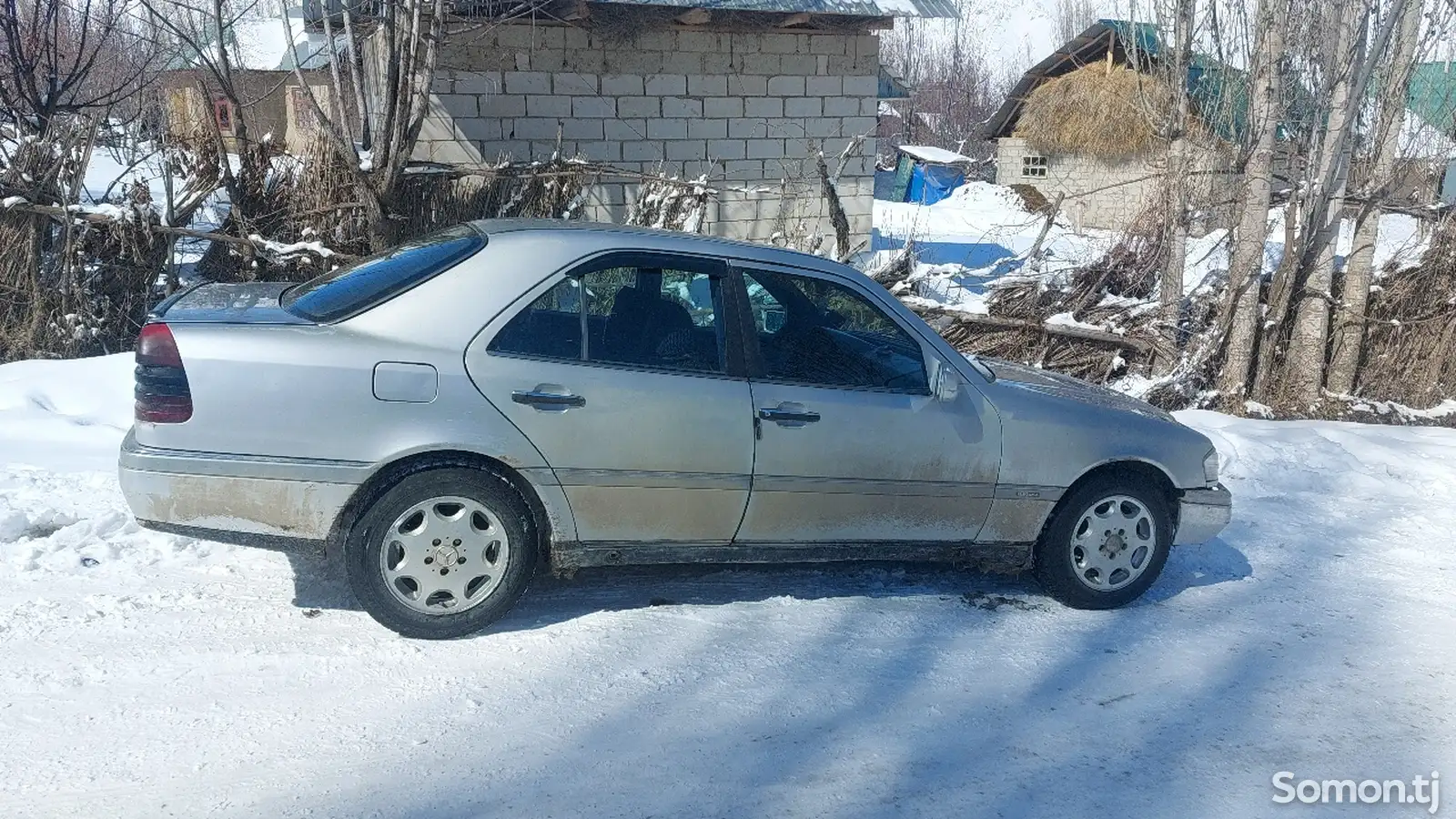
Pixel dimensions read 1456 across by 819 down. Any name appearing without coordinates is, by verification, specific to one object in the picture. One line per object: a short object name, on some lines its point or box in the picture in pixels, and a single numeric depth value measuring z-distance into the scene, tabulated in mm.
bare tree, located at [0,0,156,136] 12625
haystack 26844
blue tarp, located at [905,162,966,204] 33812
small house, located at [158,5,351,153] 9211
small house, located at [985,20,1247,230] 26359
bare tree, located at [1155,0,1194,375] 9844
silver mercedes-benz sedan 4180
